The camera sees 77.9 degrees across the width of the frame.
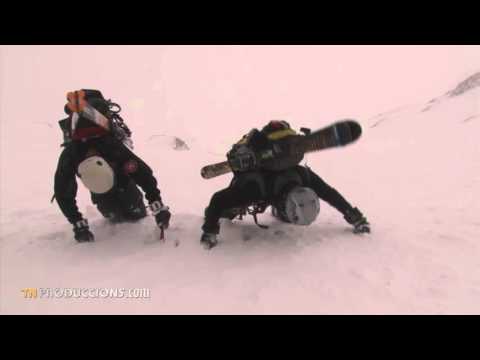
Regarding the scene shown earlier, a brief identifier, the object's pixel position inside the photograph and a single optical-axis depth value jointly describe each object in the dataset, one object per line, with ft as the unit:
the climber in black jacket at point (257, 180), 12.52
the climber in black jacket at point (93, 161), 12.30
